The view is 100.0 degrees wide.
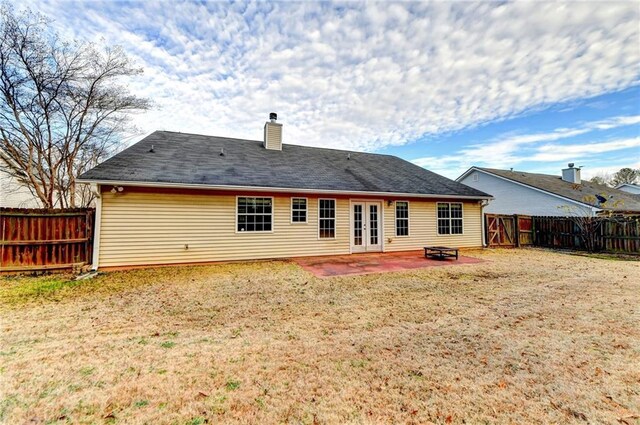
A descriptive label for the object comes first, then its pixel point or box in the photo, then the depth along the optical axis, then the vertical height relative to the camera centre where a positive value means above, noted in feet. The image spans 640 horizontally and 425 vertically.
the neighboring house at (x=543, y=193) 53.42 +6.76
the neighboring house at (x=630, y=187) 94.17 +12.28
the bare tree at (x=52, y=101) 30.96 +17.70
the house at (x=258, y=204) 26.09 +2.55
